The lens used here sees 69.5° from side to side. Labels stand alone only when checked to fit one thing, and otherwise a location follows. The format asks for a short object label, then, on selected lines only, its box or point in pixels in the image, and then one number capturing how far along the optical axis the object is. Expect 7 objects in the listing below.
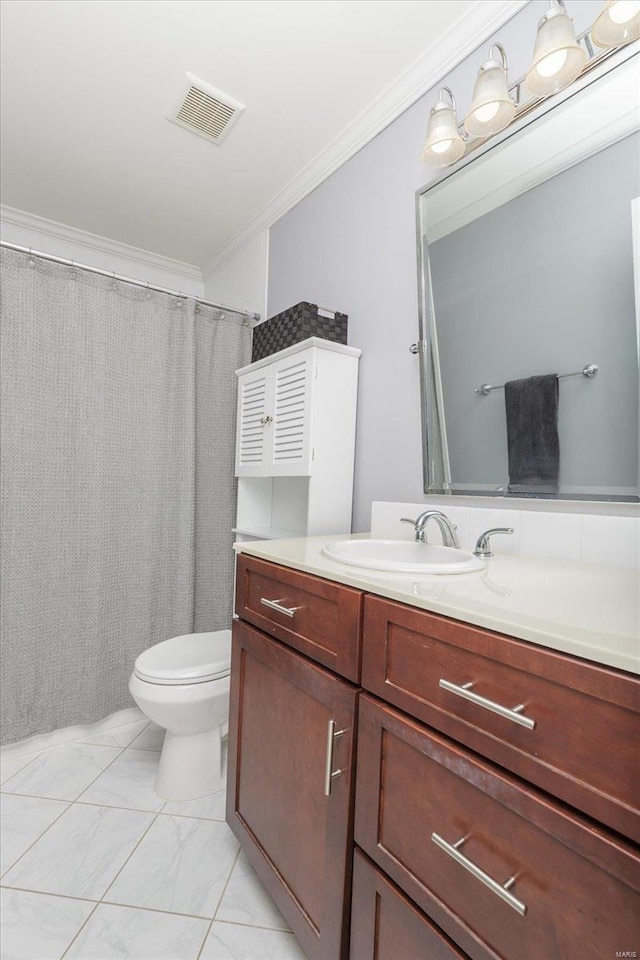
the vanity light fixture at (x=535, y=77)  0.89
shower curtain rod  1.70
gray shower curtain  1.71
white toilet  1.40
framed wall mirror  0.98
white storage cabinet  1.60
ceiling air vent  1.58
